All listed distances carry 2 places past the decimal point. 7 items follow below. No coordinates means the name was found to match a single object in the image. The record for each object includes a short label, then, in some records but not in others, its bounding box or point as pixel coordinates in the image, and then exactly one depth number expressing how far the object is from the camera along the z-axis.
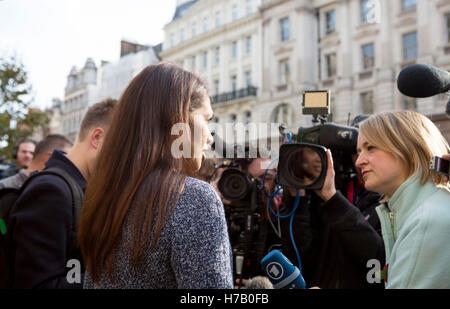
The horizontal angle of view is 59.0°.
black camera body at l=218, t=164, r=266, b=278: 2.51
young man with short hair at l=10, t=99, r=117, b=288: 1.57
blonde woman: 1.20
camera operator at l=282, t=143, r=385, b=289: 1.82
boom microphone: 1.59
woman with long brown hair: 1.06
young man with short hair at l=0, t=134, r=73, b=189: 3.65
